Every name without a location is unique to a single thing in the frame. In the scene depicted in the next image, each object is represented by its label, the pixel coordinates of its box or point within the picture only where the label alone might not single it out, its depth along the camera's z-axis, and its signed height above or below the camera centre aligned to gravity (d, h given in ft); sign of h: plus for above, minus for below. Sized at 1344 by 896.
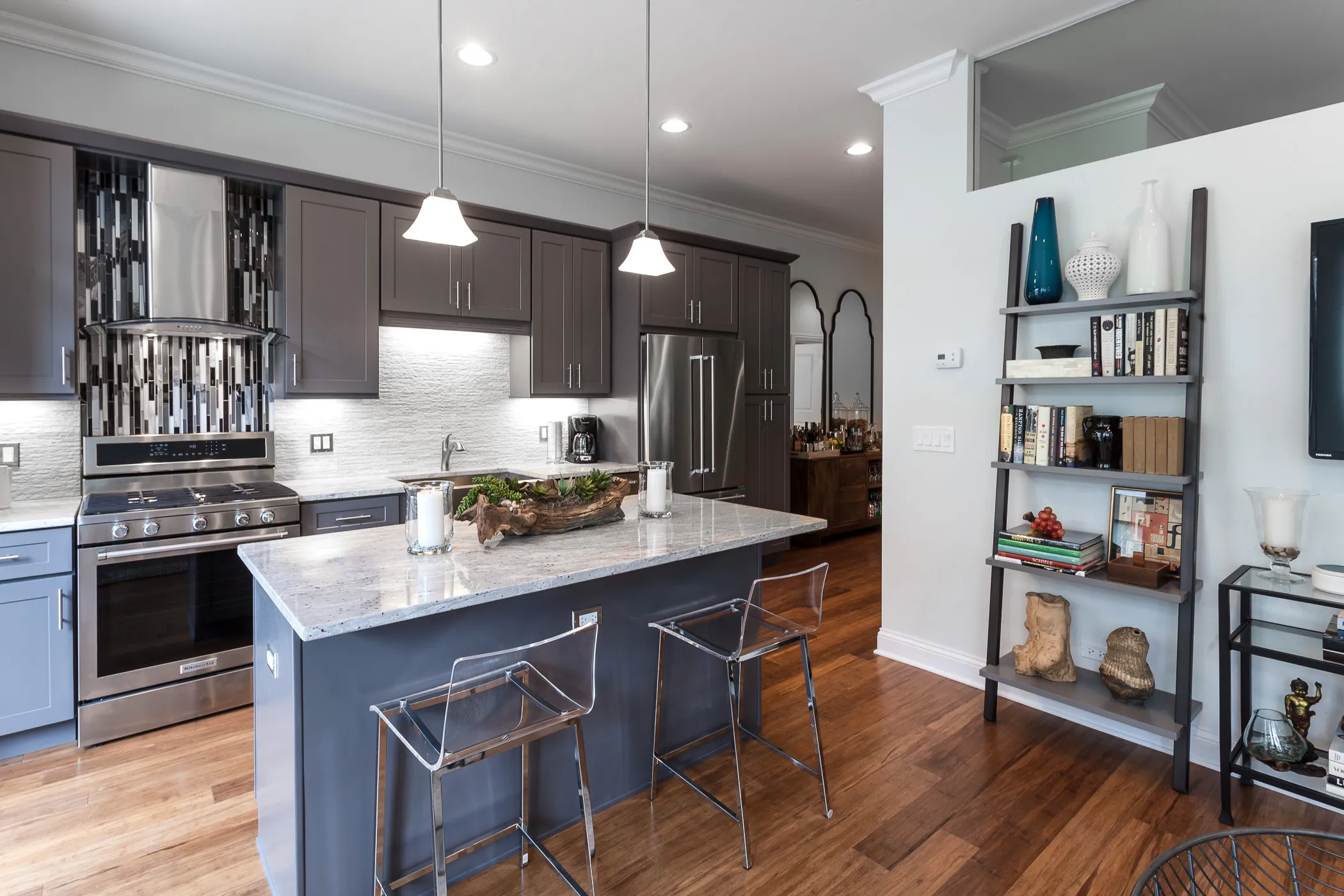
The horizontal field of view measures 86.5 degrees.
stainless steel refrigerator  15.05 +0.63
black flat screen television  7.18 +1.03
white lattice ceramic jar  8.66 +2.11
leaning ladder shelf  7.85 -1.61
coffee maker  15.28 -0.02
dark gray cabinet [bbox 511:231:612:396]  14.28 +2.40
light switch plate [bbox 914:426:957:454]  10.75 +0.03
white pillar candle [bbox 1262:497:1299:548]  7.27 -0.82
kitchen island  5.50 -1.87
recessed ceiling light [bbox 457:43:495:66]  10.32 +5.63
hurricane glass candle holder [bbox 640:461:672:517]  8.38 -0.59
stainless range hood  9.99 +2.58
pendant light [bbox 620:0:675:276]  8.32 +2.14
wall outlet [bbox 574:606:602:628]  7.04 -1.76
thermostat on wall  10.58 +1.24
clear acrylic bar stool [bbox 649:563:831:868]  6.78 -1.96
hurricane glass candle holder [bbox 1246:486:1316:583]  7.27 -0.84
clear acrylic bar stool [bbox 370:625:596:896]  5.09 -2.13
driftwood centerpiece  6.88 -0.67
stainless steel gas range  8.95 -1.97
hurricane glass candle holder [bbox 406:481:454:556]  6.53 -0.74
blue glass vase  9.15 +2.32
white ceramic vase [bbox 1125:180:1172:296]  8.18 +2.19
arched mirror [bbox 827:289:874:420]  23.08 +3.02
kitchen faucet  13.79 -0.22
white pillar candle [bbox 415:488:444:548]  6.52 -0.71
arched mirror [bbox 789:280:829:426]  21.68 +2.65
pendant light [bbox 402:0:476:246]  6.79 +2.08
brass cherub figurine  7.35 -2.74
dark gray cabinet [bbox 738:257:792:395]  17.21 +2.89
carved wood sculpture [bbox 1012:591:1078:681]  8.98 -2.57
